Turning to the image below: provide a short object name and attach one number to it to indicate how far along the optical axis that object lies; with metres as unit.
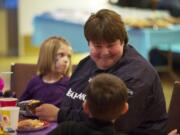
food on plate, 3.08
